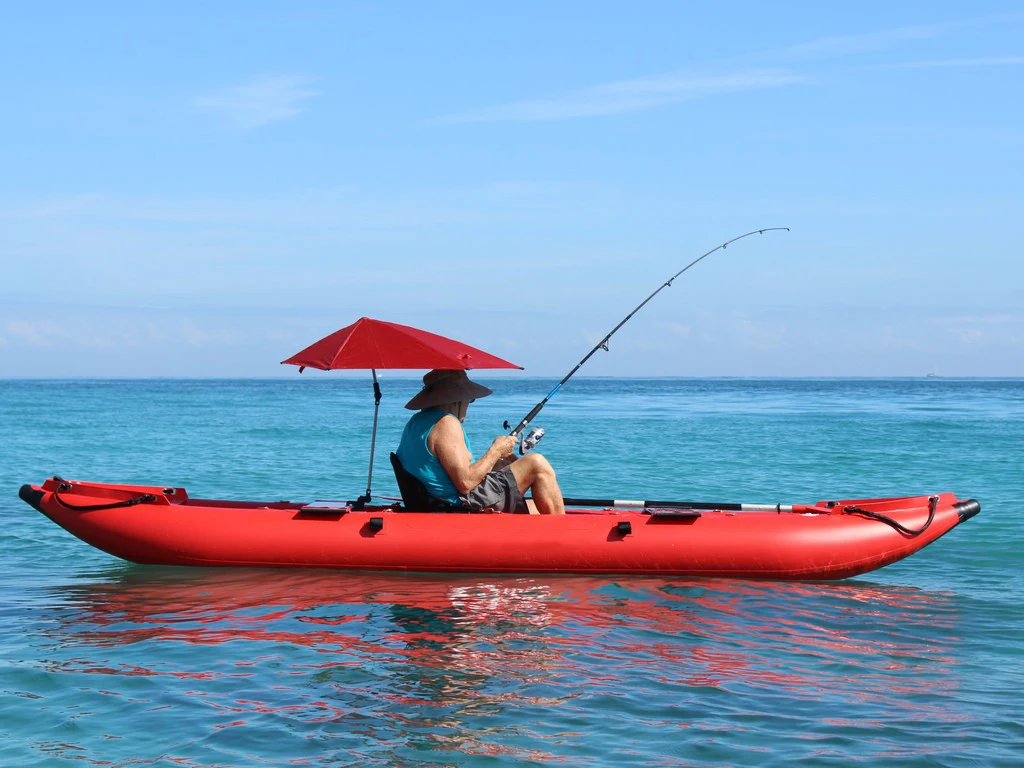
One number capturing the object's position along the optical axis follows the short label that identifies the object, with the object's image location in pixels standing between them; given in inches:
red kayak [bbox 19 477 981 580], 325.1
